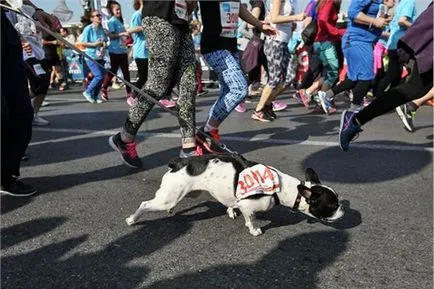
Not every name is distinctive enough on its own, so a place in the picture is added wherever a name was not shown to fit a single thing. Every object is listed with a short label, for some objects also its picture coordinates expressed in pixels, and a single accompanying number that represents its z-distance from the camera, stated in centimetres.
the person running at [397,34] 645
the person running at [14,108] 290
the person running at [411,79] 303
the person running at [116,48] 920
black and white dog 257
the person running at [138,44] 810
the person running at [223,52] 388
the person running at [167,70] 335
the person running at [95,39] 950
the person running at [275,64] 616
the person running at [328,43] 671
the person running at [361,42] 530
